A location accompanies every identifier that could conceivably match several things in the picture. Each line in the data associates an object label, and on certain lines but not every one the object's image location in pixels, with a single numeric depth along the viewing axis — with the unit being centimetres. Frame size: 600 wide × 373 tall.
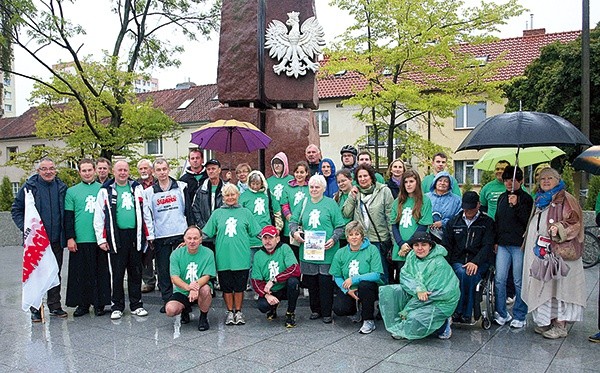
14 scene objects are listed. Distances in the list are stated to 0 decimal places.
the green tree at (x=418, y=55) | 1334
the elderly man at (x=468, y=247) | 527
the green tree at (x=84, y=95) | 1559
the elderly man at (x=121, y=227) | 581
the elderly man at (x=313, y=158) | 680
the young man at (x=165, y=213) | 609
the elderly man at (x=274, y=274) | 552
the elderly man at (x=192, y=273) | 537
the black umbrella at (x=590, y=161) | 515
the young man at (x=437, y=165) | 693
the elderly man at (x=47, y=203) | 583
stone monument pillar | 776
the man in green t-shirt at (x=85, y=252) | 588
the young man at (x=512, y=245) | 538
